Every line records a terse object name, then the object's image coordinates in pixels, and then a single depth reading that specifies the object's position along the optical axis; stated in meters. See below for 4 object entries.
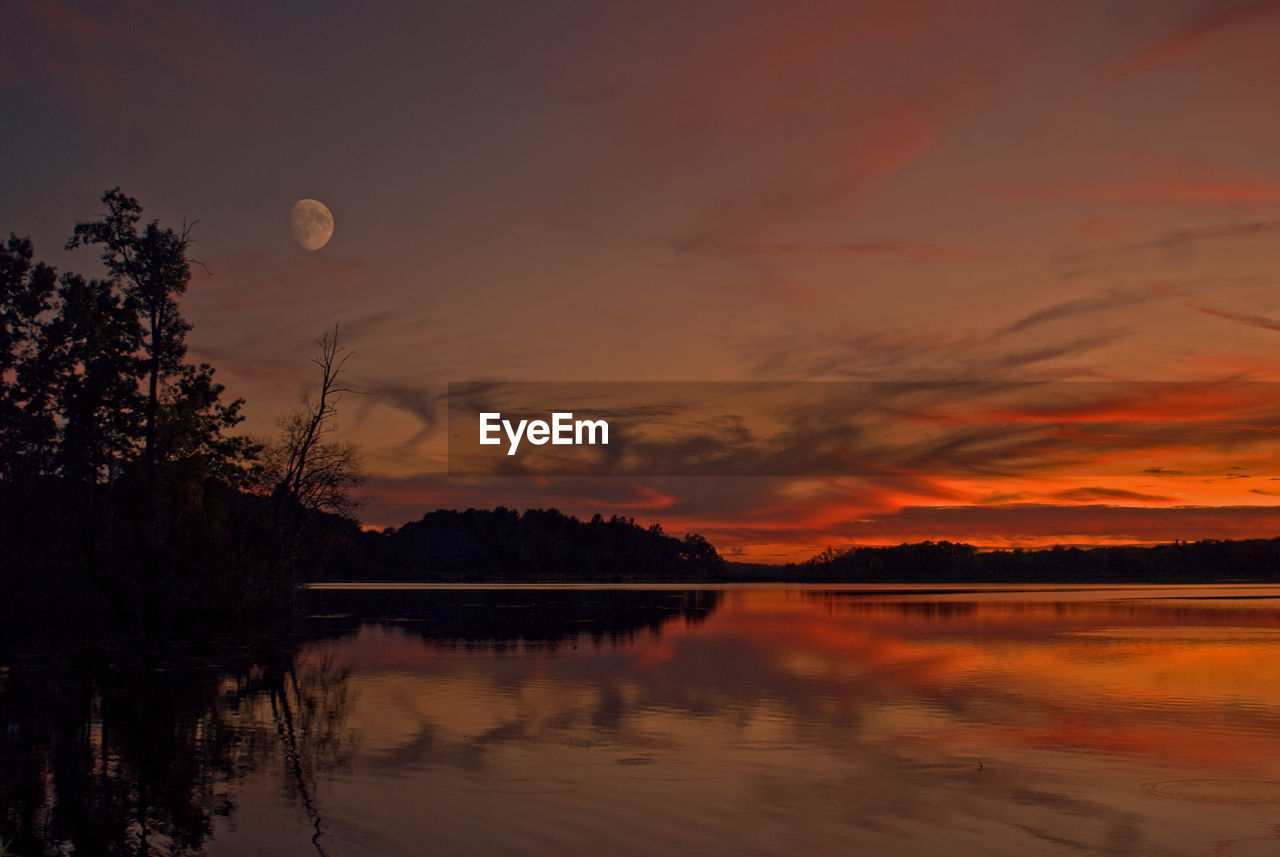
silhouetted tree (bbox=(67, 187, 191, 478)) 42.91
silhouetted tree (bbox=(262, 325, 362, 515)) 55.47
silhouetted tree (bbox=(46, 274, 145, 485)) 42.47
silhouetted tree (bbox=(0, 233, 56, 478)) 42.38
